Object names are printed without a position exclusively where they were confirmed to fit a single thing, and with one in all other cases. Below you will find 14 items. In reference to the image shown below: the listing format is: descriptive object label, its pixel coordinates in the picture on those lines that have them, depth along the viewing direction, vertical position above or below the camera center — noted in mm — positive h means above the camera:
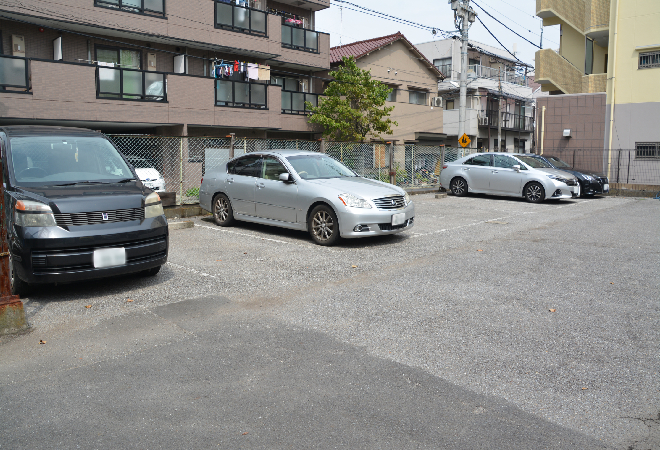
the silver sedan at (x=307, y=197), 8461 -512
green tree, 23391 +2782
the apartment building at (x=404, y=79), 28609 +5130
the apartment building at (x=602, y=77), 21484 +4051
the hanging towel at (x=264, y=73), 22578 +3999
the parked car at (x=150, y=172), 14570 -171
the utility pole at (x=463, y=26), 22344 +6277
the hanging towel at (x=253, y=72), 22181 +3984
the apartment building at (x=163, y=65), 16141 +3779
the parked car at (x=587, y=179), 17209 -299
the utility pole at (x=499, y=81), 40431 +6696
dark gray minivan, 5410 -490
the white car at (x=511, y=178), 15453 -252
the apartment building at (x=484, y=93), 41469 +6155
